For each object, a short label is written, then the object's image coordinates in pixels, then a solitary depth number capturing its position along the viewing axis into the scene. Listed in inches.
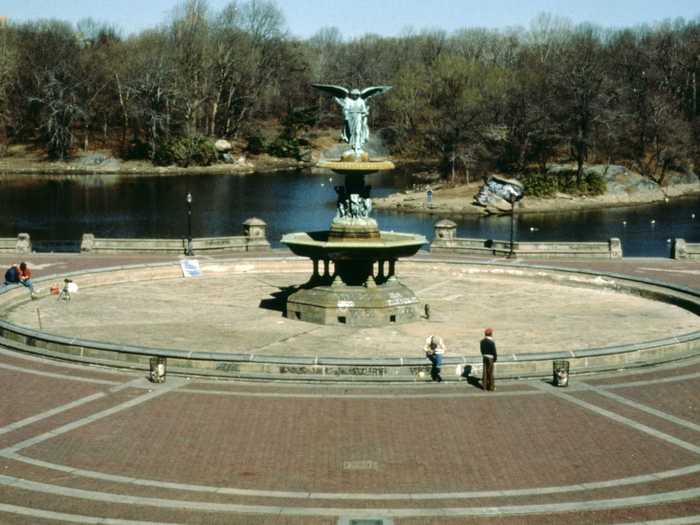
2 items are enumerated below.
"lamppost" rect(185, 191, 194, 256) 2107.0
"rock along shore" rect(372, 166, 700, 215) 3966.5
